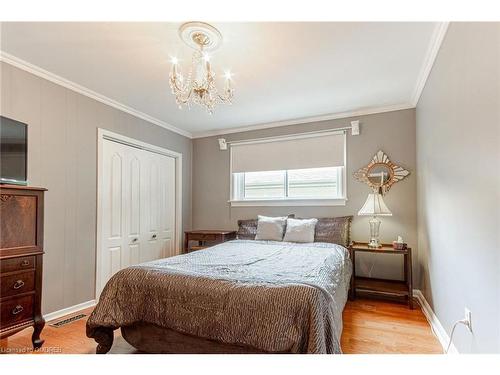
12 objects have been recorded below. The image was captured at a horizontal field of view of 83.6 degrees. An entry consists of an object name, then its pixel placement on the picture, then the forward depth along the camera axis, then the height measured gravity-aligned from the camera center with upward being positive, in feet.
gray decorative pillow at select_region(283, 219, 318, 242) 11.11 -1.50
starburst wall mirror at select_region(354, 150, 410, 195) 11.35 +0.82
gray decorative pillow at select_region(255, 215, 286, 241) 11.58 -1.47
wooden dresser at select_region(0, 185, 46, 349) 6.40 -1.53
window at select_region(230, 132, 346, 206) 12.55 +1.11
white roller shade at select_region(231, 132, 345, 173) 12.50 +1.93
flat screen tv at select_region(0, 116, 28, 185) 7.02 +1.15
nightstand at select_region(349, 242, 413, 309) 9.75 -3.40
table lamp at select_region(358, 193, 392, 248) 10.41 -0.60
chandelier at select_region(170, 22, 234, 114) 6.46 +3.09
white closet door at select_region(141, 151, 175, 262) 12.68 -0.48
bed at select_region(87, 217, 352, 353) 4.80 -2.15
